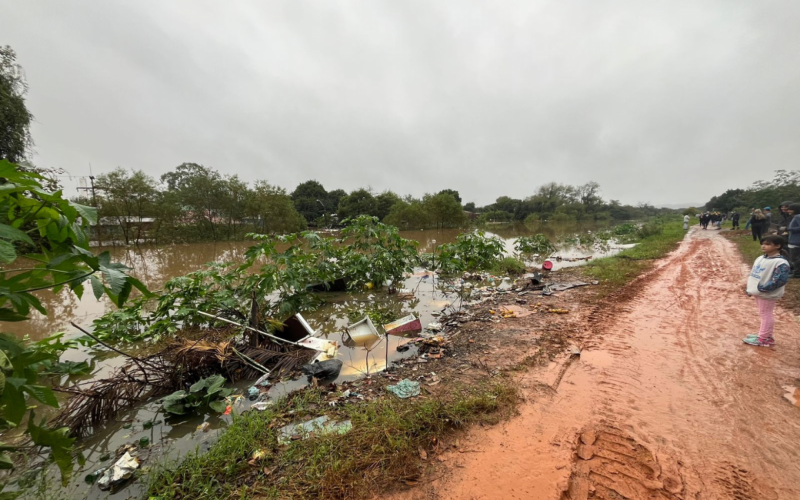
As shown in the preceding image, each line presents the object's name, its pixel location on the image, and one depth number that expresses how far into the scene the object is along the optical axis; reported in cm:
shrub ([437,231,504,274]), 983
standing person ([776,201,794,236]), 738
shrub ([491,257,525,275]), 1024
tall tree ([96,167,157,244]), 1888
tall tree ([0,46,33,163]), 1157
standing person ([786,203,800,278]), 649
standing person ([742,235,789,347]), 378
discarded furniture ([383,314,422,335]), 516
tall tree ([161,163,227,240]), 2322
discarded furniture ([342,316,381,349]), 496
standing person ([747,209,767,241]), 1124
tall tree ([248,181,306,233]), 2480
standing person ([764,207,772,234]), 1121
